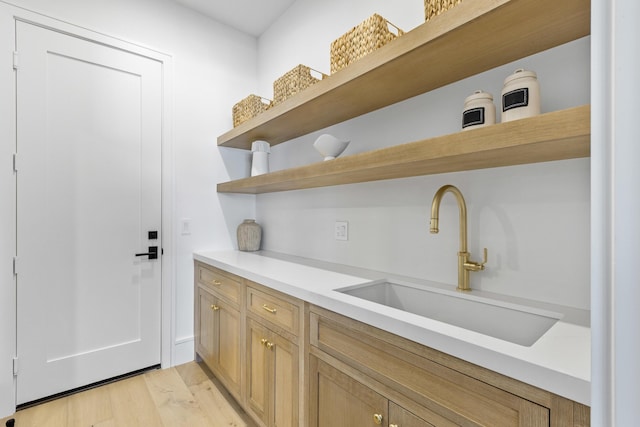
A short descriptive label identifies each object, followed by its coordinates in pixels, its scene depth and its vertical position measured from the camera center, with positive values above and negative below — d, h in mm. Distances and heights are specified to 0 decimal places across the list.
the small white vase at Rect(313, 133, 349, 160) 1676 +367
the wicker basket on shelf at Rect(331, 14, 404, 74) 1334 +784
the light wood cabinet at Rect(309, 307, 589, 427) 640 -448
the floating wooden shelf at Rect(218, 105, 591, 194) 761 +194
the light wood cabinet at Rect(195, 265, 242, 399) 1731 -719
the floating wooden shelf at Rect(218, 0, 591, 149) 914 +585
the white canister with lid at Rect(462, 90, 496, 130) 1067 +358
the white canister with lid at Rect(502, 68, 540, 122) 953 +366
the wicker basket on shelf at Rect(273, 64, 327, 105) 1802 +788
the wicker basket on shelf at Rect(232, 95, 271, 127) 2271 +796
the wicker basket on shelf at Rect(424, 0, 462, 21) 1053 +729
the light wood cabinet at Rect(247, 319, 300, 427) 1286 -758
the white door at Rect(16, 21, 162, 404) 1809 +14
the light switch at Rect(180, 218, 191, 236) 2346 -106
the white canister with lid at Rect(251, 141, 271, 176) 2320 +418
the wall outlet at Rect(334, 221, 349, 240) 1812 -108
